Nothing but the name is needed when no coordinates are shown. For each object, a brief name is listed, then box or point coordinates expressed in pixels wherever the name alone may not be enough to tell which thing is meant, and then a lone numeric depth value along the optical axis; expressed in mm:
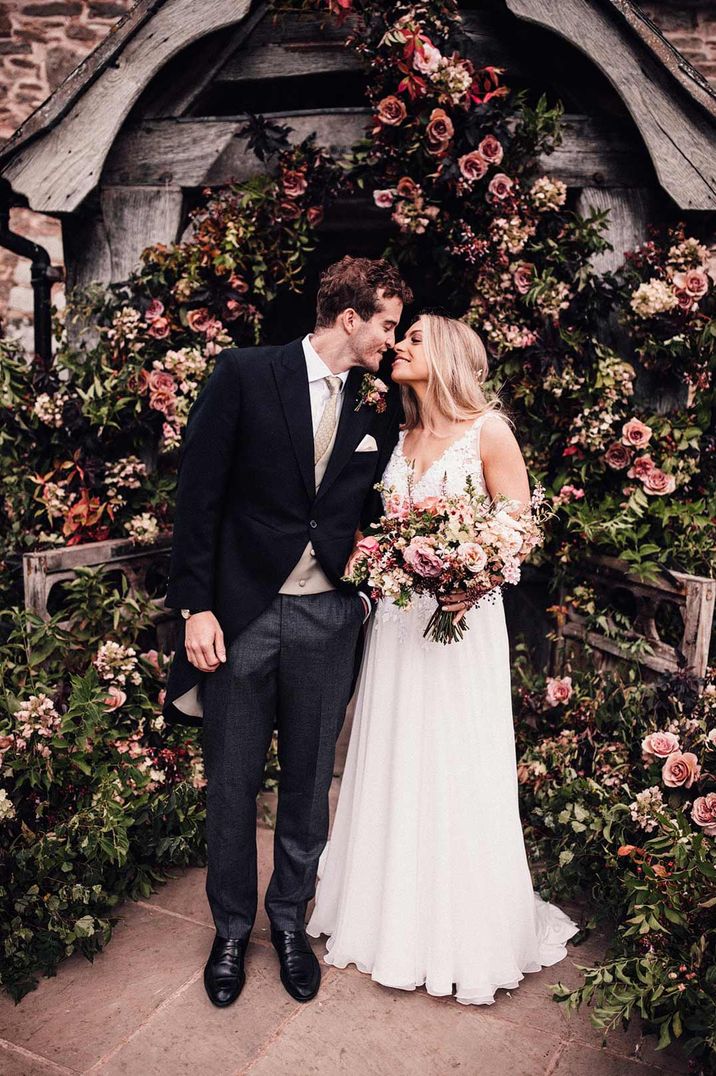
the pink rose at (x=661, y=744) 3213
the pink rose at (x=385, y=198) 3936
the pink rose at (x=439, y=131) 3754
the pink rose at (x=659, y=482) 3805
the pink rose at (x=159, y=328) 4027
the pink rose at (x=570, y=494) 3963
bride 2885
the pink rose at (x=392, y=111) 3770
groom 2688
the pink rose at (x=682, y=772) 3098
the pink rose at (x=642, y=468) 3832
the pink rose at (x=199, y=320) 4078
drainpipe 4852
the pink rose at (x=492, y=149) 3807
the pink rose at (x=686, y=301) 3764
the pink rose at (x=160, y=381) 3950
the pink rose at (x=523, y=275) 3922
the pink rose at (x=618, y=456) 3873
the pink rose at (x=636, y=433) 3818
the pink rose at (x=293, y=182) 4020
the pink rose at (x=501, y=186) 3844
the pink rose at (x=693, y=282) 3754
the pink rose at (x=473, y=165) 3824
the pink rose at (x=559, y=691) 3980
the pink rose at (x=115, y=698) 3551
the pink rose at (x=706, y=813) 2844
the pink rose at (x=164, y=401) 3930
